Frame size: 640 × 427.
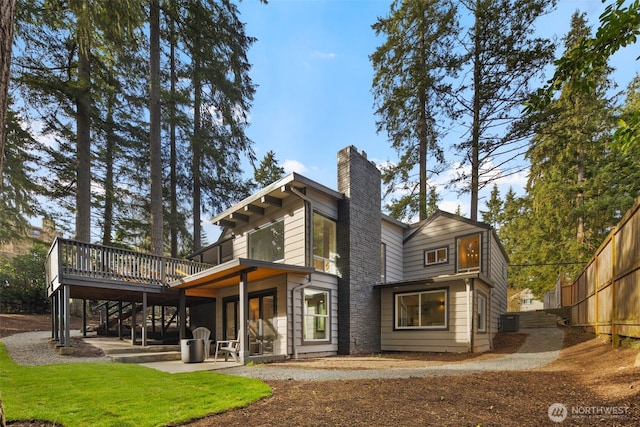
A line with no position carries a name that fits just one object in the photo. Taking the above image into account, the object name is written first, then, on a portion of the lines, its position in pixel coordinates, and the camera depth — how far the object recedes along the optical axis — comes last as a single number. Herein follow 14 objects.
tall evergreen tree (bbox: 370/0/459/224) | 16.44
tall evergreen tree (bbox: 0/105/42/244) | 14.64
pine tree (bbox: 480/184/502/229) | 35.50
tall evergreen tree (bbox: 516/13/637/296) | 15.27
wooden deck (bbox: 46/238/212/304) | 9.38
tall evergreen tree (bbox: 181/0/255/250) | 15.05
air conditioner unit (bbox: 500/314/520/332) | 14.01
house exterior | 9.58
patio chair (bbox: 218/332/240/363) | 8.52
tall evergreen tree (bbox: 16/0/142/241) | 12.82
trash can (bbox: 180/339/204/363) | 8.38
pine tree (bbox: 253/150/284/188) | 27.66
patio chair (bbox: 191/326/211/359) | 9.29
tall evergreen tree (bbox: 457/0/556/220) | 14.48
